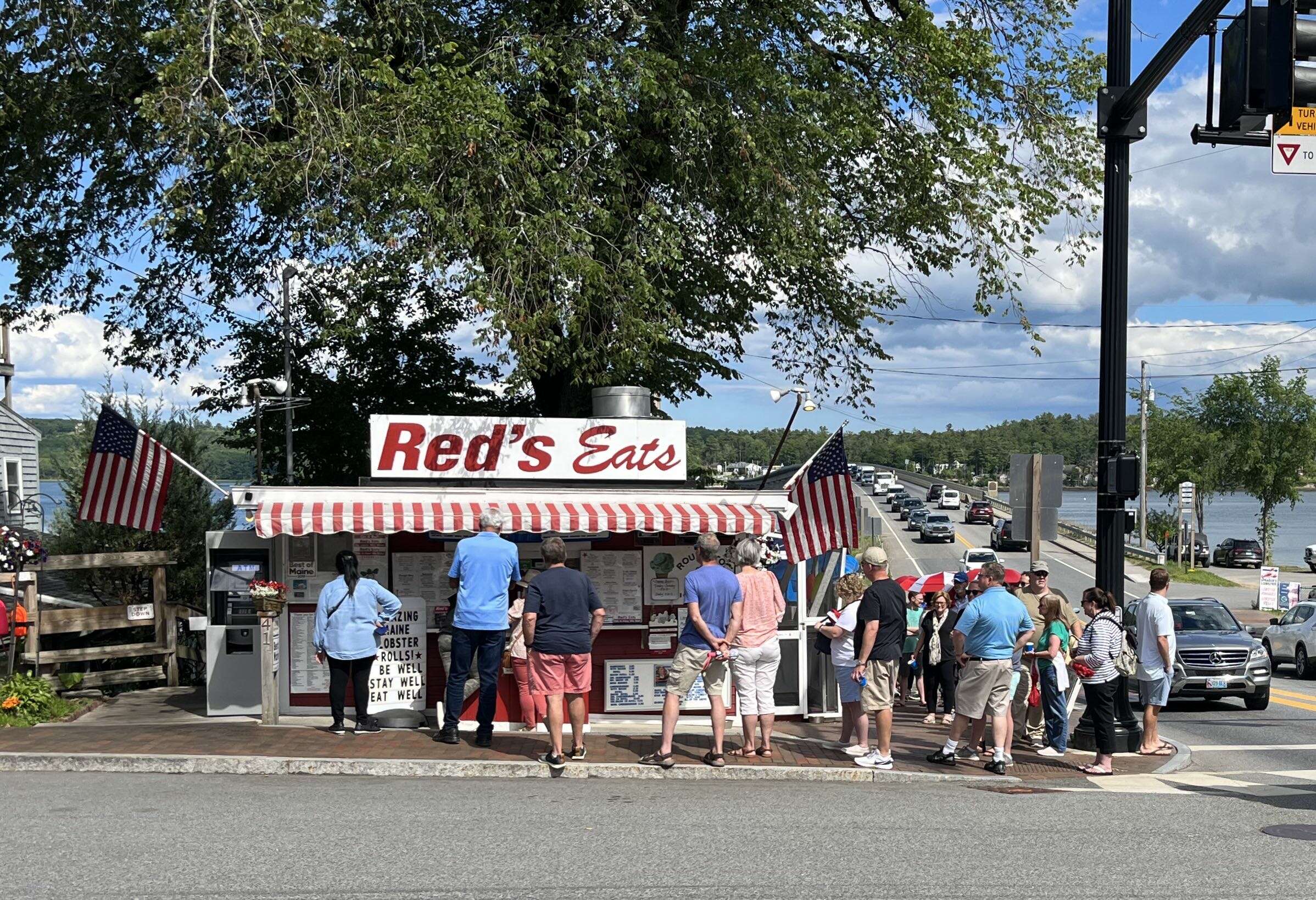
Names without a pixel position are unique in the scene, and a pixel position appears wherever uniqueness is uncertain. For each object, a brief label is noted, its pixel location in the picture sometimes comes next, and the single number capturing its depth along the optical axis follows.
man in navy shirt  9.91
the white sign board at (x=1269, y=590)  36.75
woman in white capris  10.45
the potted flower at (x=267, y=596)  11.37
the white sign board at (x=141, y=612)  14.95
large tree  14.48
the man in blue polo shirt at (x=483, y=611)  10.61
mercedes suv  17.41
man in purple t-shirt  10.12
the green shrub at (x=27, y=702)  11.81
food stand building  11.88
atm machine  12.65
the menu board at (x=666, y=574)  12.55
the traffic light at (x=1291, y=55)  8.66
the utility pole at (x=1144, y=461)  58.41
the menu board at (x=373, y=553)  12.34
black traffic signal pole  12.21
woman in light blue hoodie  11.02
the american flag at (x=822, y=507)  13.71
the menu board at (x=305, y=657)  12.22
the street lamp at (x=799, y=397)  13.79
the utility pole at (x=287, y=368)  17.84
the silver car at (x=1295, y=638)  24.08
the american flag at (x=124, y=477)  13.87
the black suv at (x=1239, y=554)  63.09
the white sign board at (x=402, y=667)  12.02
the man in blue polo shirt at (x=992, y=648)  10.35
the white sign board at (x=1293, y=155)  9.93
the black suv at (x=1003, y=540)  62.75
